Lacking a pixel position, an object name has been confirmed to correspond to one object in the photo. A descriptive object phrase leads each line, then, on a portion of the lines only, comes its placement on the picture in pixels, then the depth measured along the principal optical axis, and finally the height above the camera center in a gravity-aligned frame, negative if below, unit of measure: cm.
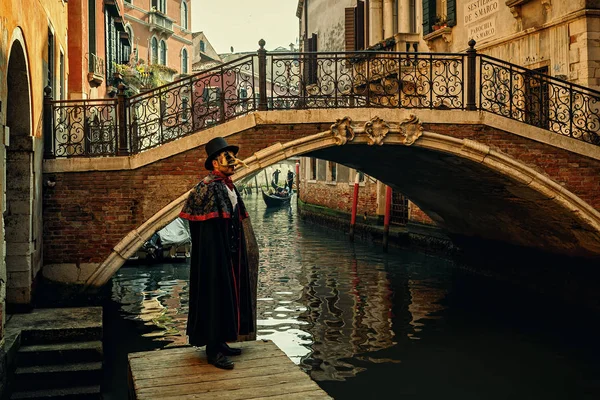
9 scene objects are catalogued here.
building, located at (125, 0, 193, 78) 2764 +666
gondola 3322 +15
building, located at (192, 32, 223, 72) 3894 +826
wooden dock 380 -92
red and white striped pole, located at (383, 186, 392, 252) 1577 -31
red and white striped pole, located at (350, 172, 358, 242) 1797 -15
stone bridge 805 +51
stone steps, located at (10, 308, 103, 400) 593 -123
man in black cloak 428 -34
